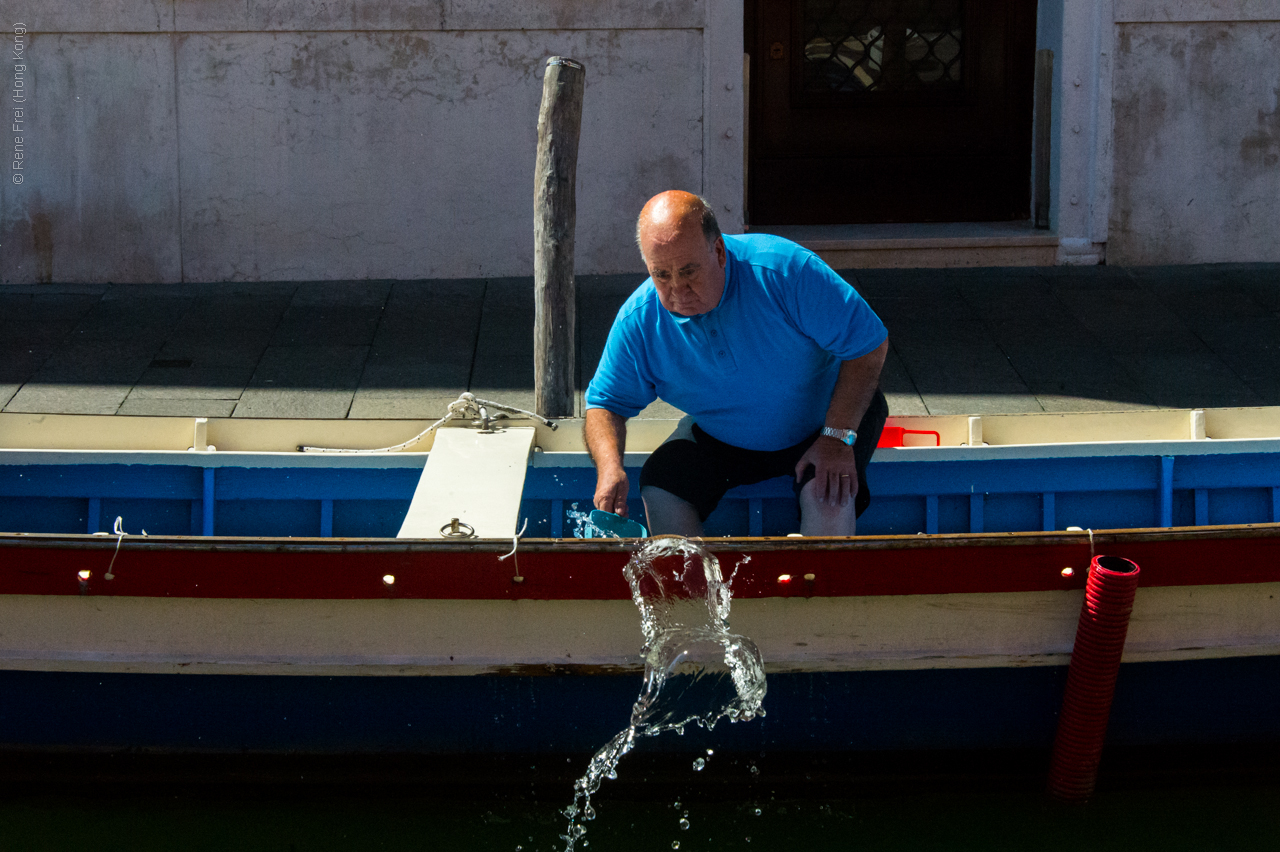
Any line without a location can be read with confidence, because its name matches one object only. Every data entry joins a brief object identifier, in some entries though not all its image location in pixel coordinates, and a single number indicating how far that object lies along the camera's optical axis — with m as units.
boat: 3.86
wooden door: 9.72
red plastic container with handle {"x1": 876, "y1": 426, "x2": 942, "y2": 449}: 4.88
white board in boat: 4.24
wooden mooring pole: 6.20
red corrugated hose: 3.83
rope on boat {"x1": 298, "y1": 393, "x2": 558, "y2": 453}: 4.88
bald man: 3.90
